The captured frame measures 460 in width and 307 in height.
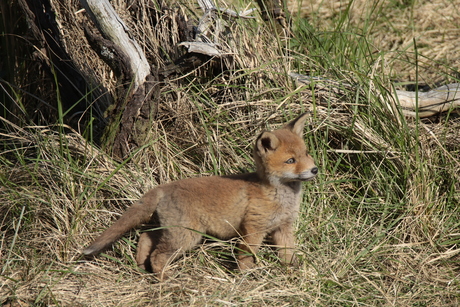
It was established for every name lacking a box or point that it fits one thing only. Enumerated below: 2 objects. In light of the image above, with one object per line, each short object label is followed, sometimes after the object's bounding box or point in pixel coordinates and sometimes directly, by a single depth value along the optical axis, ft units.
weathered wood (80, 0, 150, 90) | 31.12
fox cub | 27.45
